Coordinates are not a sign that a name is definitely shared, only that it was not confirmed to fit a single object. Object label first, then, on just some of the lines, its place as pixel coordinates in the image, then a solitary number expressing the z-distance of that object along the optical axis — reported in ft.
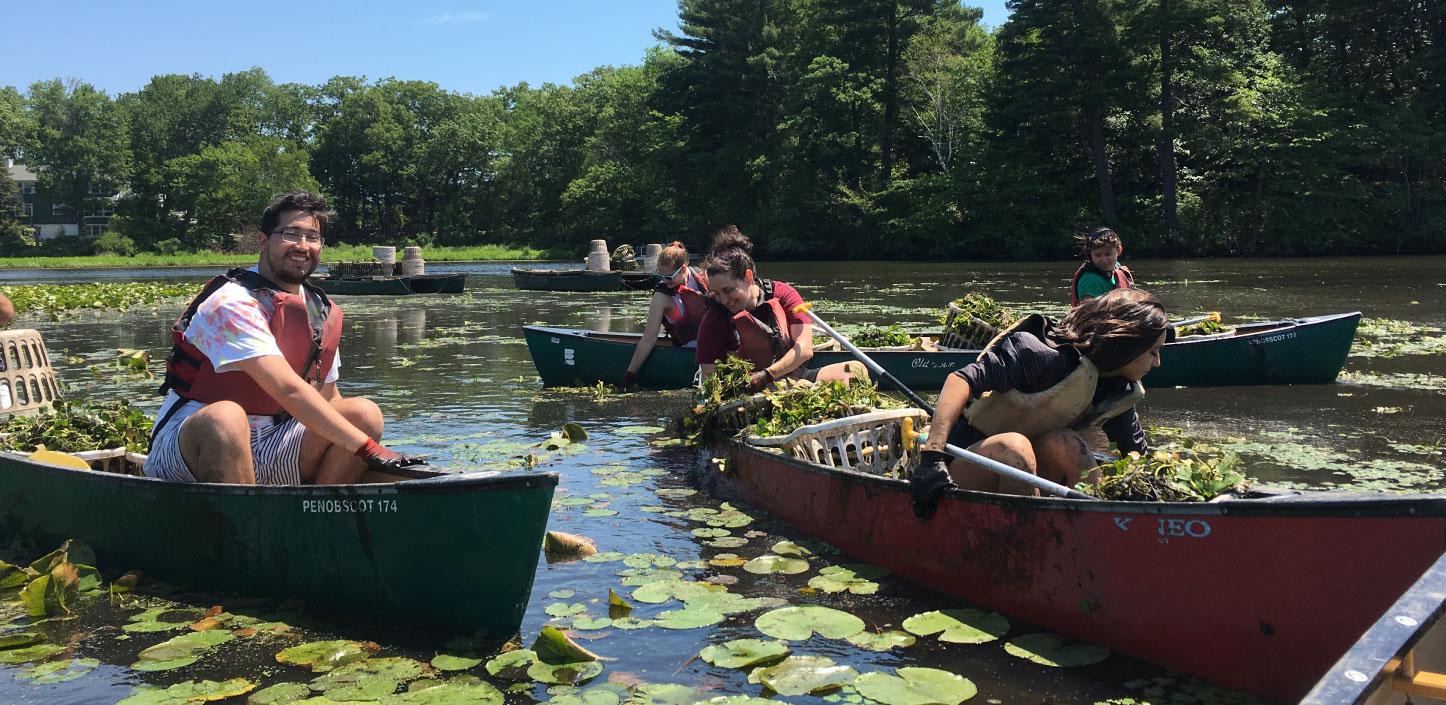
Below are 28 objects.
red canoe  11.93
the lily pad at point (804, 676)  14.10
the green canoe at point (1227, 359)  37.11
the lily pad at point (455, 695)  13.62
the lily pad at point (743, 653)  14.89
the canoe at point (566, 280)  107.65
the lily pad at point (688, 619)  16.60
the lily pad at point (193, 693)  13.74
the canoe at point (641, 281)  105.81
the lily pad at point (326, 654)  14.89
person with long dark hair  15.37
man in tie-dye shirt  15.19
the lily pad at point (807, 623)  15.90
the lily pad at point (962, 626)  15.70
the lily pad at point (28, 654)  15.49
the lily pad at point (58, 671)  14.74
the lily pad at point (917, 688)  13.55
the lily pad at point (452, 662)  14.73
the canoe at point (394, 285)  104.32
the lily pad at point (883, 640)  15.56
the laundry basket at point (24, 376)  25.06
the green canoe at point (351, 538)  14.97
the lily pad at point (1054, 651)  14.73
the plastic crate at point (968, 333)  37.60
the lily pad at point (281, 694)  13.69
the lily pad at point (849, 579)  18.15
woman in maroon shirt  25.66
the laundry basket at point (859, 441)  21.52
